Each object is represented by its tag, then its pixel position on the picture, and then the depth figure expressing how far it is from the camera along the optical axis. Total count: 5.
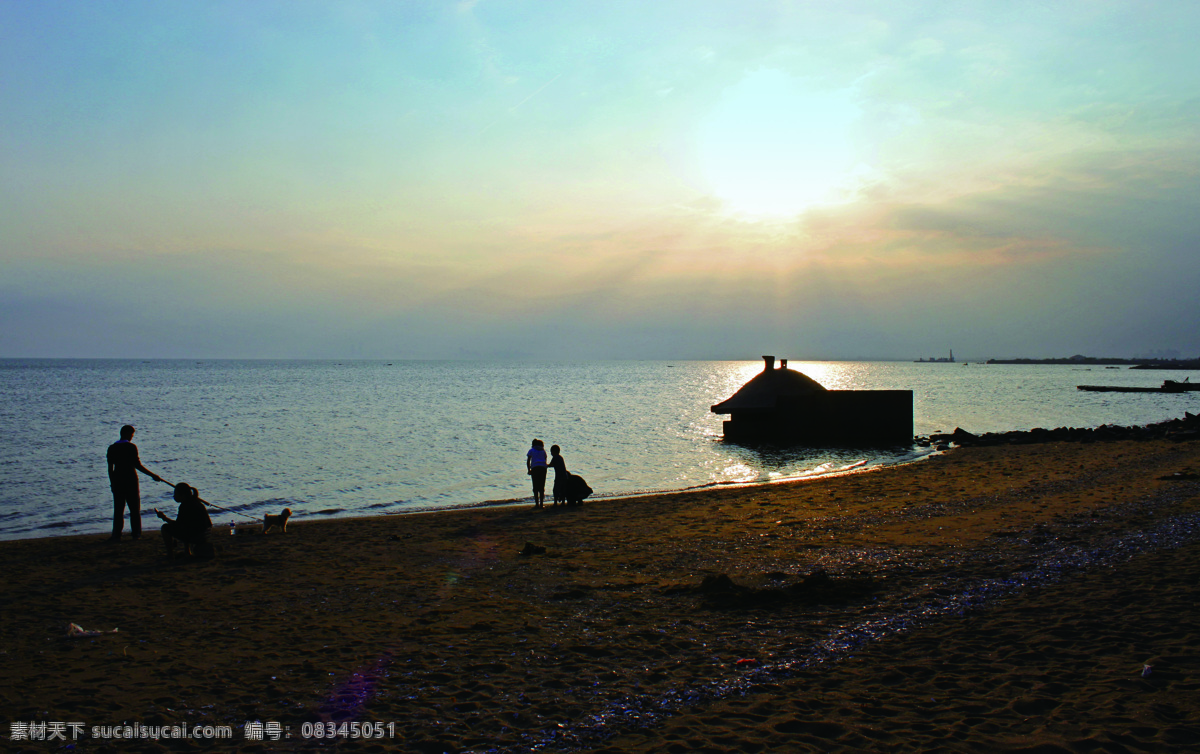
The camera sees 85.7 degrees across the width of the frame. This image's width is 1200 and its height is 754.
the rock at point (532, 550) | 11.32
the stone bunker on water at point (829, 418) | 35.44
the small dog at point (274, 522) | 13.70
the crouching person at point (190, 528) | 10.79
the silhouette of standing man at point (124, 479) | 11.81
